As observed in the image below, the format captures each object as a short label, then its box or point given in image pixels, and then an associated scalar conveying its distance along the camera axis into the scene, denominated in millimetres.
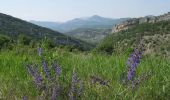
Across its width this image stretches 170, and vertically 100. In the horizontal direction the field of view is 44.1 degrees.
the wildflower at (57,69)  2404
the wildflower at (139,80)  2018
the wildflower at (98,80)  2069
